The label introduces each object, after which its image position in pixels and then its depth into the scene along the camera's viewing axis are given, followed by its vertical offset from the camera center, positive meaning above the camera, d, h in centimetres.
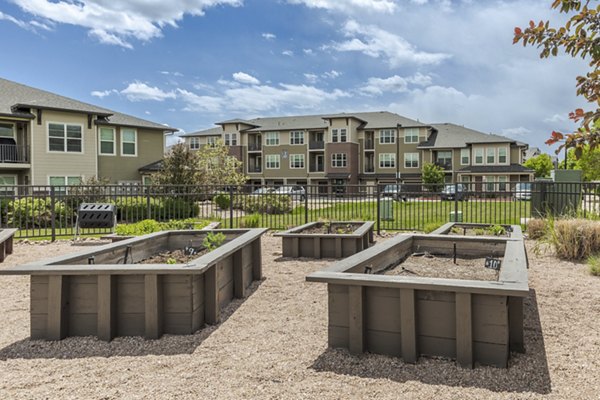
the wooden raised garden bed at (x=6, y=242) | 937 -93
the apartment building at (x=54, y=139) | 2420 +345
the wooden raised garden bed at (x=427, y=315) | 364 -101
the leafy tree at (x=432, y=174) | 4847 +237
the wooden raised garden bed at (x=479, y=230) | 813 -66
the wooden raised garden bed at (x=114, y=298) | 442 -100
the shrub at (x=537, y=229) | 1116 -84
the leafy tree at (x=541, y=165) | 6512 +437
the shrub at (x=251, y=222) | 1431 -78
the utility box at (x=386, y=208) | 1554 -40
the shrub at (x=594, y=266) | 730 -117
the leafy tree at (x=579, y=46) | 218 +82
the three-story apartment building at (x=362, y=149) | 5056 +561
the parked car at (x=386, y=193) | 1422 +10
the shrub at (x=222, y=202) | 2271 -21
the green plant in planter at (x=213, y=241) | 646 -63
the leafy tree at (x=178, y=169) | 2223 +146
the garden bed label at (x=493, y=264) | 544 -83
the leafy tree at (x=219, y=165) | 3119 +244
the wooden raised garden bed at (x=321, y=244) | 931 -98
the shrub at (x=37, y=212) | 1514 -42
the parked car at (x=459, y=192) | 1277 +6
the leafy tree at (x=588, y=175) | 4079 +188
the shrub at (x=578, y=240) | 855 -87
